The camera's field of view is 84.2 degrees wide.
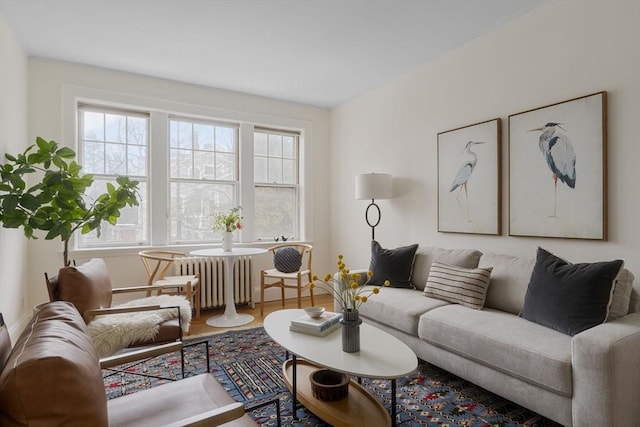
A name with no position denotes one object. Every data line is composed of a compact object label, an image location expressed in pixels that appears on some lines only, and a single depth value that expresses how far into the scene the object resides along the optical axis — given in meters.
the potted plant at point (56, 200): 2.45
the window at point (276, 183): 4.92
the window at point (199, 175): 4.39
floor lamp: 3.94
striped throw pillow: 2.69
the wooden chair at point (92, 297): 2.23
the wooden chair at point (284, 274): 4.13
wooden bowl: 1.95
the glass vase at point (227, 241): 3.93
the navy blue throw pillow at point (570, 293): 1.97
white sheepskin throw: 2.22
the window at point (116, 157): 3.93
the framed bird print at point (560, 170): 2.44
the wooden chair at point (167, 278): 3.63
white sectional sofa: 1.67
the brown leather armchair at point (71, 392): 0.82
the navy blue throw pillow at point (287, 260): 4.34
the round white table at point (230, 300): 3.75
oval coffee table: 1.73
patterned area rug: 2.03
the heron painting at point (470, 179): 3.11
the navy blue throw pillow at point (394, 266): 3.39
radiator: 4.14
